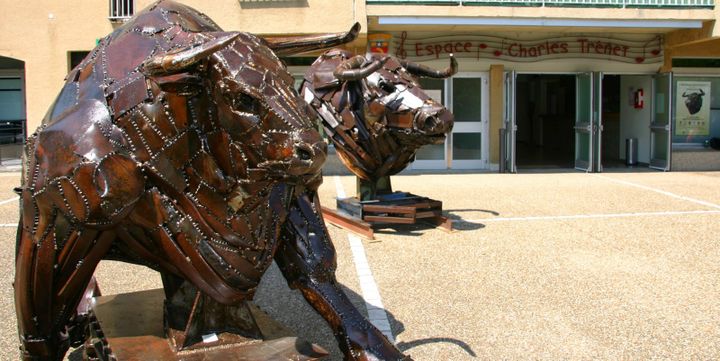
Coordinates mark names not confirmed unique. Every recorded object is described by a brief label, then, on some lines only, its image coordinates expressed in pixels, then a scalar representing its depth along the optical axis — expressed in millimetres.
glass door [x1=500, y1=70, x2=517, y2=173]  14141
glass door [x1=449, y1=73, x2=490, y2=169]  14469
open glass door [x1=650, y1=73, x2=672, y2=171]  14422
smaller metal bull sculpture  6520
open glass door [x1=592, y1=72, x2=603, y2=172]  14367
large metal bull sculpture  2537
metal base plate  3121
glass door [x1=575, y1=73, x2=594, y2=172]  14438
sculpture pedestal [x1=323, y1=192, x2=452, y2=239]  7387
